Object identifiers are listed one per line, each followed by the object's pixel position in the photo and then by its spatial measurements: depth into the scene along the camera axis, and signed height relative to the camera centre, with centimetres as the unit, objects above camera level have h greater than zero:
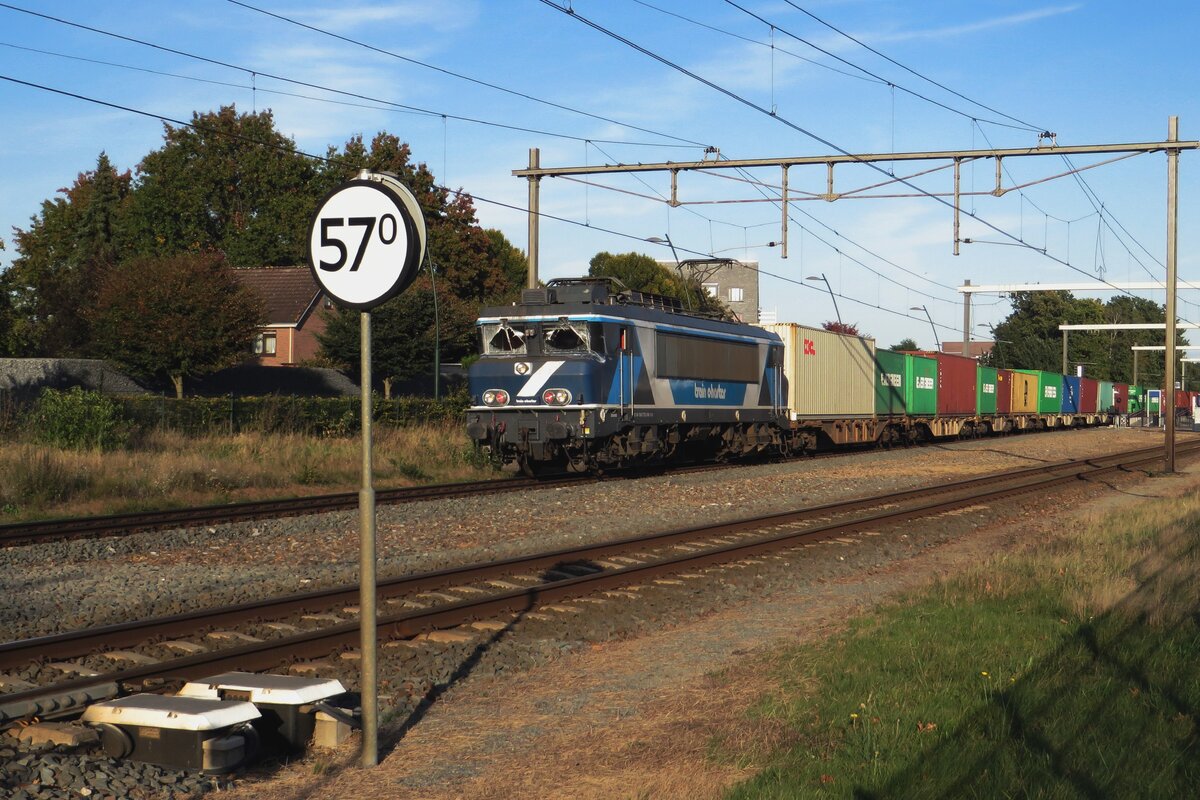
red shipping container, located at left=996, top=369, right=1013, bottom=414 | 5169 -21
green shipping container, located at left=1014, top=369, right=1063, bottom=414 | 5891 -24
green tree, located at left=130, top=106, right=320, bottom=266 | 7056 +1151
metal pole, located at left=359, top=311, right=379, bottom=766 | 589 -104
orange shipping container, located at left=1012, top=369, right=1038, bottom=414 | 5447 -27
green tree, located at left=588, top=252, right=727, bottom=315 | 8494 +864
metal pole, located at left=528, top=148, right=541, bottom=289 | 2567 +396
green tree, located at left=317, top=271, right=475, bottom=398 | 4597 +206
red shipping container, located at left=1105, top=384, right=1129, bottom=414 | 7925 -67
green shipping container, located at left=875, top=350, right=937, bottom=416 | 3897 +8
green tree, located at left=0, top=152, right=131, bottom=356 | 5969 +875
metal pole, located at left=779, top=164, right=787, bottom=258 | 2522 +316
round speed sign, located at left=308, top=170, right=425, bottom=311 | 577 +71
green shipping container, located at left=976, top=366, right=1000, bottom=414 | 4891 -8
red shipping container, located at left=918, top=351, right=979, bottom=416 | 4434 +8
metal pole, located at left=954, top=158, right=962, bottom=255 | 2458 +416
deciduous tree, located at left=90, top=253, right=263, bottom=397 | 4050 +241
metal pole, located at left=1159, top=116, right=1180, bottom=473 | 2636 +351
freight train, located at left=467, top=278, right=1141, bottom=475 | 2281 +7
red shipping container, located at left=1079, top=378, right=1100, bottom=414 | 6706 -45
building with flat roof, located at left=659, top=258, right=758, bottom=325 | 10562 +873
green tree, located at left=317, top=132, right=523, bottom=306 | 6241 +874
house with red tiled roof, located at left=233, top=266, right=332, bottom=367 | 5647 +320
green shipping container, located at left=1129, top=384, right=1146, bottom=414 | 8700 -97
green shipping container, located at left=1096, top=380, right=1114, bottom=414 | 7275 -73
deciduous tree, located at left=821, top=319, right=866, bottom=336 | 5215 +289
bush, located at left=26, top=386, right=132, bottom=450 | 2334 -69
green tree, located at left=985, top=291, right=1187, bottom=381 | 11338 +461
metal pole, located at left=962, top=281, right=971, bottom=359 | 5519 +308
